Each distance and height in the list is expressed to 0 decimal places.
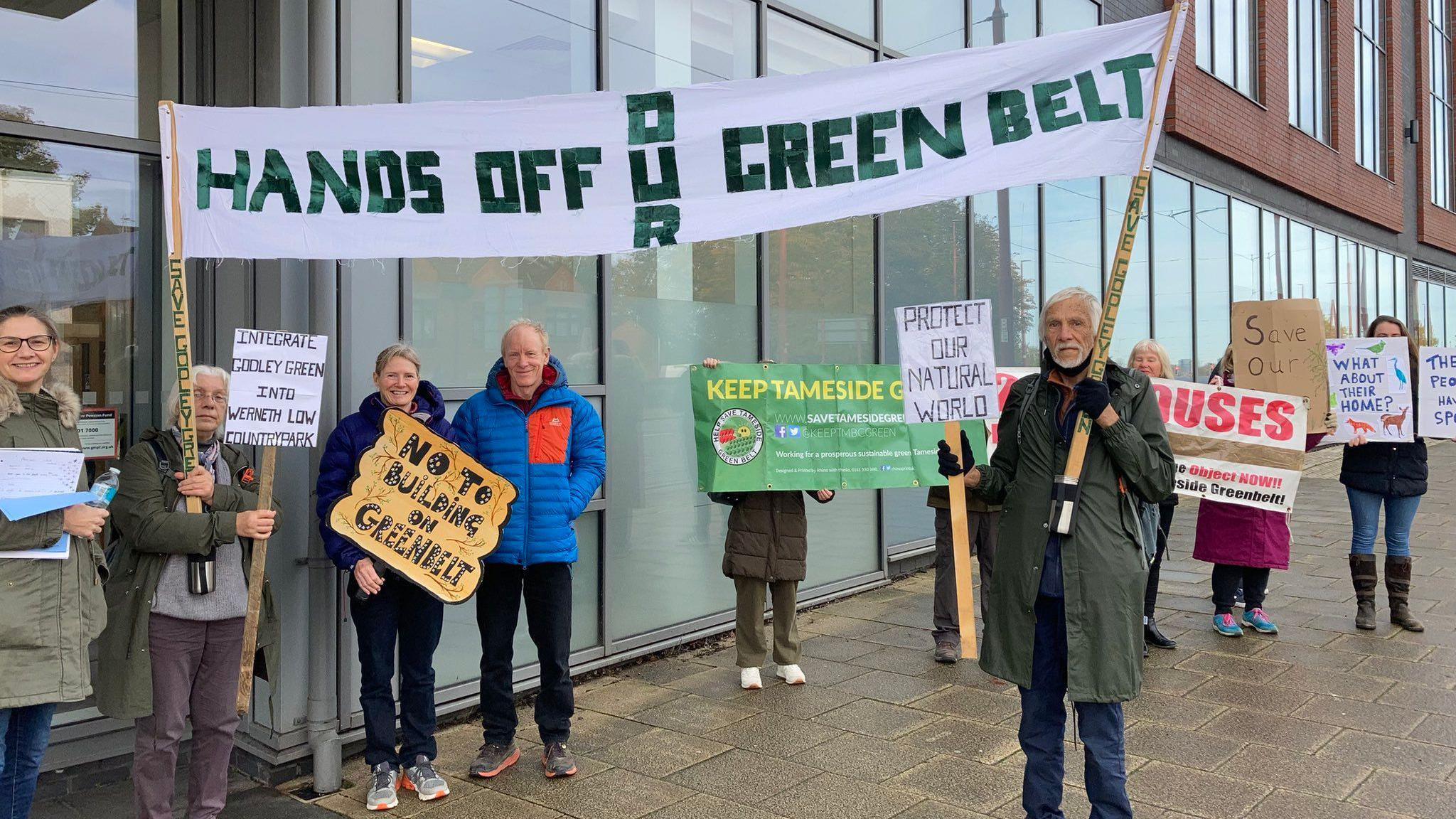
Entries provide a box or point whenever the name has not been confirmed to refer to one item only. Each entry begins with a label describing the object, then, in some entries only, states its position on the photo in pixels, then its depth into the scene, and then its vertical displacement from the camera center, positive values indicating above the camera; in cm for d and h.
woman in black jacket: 700 -60
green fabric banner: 622 -11
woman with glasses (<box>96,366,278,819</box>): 376 -69
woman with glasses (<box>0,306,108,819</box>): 331 -56
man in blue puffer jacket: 468 -40
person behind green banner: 599 -86
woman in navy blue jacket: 441 -88
